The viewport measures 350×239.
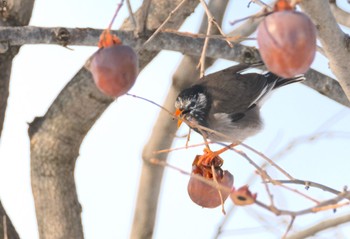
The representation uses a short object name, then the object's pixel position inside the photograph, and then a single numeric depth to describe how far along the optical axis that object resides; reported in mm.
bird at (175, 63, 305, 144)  5848
